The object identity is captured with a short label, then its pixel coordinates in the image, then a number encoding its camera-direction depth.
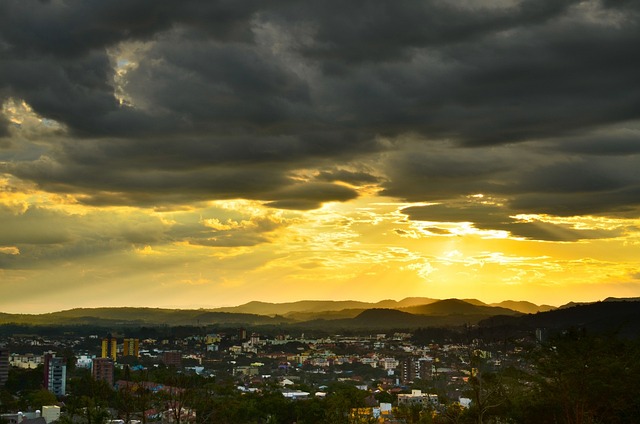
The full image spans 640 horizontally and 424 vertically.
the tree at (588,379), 33.44
